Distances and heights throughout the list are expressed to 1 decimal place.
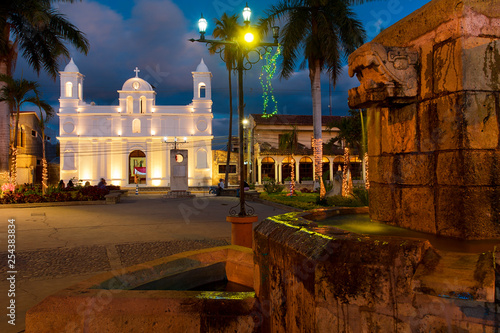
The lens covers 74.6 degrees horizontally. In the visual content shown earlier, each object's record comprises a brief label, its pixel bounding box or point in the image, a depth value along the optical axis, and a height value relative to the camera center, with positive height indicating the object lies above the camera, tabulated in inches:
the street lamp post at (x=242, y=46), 251.9 +106.6
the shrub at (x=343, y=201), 475.5 -43.6
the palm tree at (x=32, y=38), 567.2 +267.1
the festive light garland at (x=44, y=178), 644.1 -2.4
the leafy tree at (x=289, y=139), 1104.8 +114.1
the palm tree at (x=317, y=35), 593.9 +251.2
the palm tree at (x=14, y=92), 599.4 +166.0
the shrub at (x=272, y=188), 733.3 -35.3
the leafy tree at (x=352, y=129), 1033.5 +133.6
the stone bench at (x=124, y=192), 862.3 -45.8
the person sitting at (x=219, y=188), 872.1 -38.2
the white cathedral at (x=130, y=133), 1306.6 +172.5
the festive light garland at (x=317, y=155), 620.1 +32.2
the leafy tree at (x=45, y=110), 649.0 +148.2
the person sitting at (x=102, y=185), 767.1 -22.4
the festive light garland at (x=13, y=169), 634.1 +16.3
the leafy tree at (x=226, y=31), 1004.7 +453.2
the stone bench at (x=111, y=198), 626.5 -43.4
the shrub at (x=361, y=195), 477.1 -36.8
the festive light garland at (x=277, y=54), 626.6 +230.7
